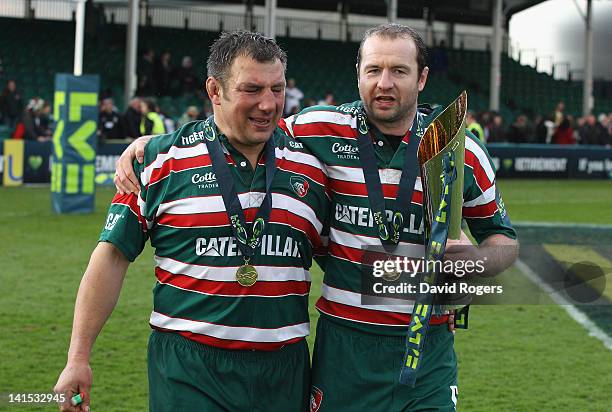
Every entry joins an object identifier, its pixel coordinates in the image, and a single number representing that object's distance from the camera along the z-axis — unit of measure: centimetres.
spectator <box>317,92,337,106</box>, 2363
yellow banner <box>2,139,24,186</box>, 1770
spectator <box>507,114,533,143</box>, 2584
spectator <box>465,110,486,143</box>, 1774
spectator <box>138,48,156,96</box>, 2442
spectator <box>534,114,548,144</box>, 2605
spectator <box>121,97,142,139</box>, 1914
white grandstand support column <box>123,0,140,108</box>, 2211
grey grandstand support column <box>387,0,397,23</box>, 2603
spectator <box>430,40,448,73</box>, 3089
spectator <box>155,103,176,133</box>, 1875
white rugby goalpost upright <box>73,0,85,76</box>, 1492
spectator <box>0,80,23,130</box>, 2185
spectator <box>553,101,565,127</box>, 2538
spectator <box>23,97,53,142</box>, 1898
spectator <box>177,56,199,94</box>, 2559
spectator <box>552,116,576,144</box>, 2527
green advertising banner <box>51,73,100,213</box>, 1362
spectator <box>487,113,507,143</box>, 2483
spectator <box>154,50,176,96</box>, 2498
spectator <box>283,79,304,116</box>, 2381
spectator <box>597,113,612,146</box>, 2678
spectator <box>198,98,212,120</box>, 2253
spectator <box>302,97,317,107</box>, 2340
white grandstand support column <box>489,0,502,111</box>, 2762
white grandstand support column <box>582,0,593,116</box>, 3086
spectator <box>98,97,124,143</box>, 1908
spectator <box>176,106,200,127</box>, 1899
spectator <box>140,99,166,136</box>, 1667
